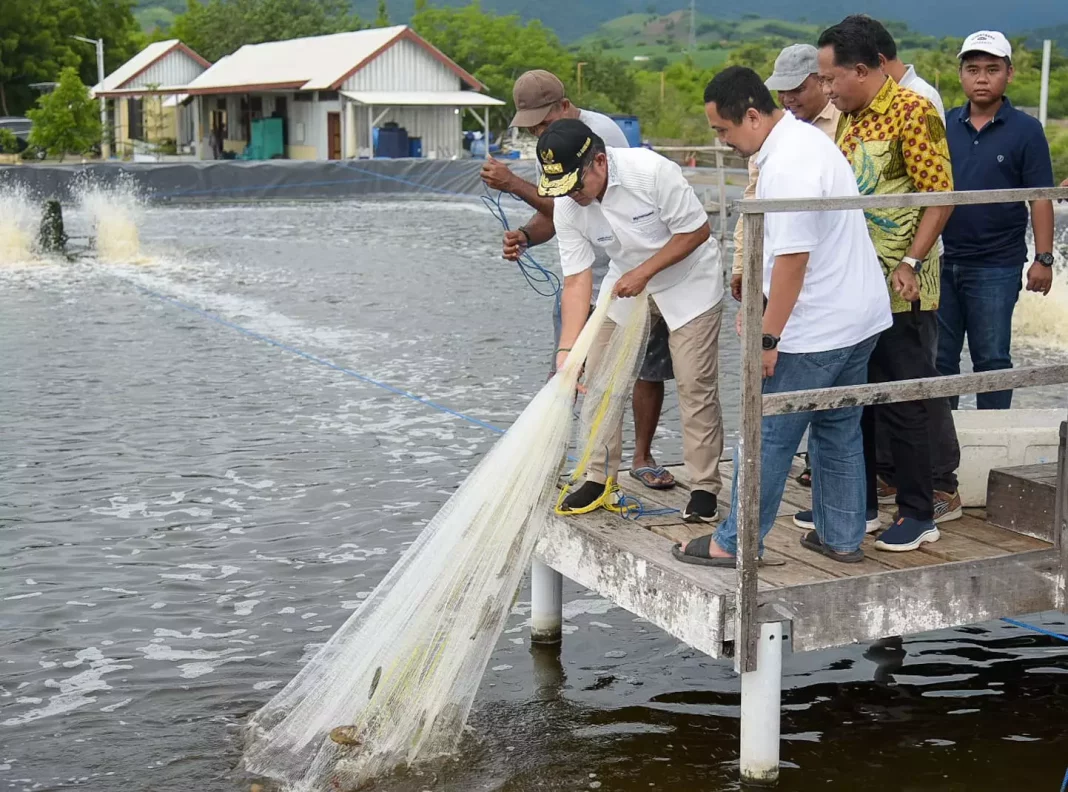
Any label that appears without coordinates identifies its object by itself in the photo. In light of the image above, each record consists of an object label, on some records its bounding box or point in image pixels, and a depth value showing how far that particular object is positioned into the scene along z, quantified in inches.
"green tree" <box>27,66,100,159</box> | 1798.7
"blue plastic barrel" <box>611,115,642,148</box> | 1480.1
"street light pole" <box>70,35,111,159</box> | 2156.7
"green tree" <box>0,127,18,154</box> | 1977.4
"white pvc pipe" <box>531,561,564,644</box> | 234.1
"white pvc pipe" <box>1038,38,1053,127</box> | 1632.1
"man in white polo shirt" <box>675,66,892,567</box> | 167.5
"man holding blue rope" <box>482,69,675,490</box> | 221.0
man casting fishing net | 190.2
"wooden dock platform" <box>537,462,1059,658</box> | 174.2
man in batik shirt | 190.9
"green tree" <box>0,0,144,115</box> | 2992.1
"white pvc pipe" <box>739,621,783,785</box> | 171.8
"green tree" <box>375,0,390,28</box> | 4148.9
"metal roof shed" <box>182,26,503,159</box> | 1969.7
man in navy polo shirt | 239.0
